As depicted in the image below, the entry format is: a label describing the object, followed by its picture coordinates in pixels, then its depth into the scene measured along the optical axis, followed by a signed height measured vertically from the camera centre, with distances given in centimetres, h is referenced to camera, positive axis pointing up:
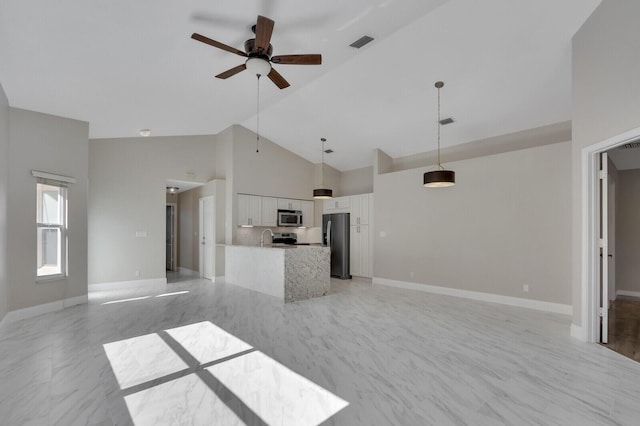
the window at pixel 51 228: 456 -21
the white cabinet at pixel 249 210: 750 +11
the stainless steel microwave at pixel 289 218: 816 -10
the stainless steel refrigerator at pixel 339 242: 810 -74
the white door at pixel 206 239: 760 -61
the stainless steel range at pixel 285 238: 821 -63
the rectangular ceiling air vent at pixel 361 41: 411 +232
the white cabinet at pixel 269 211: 793 +8
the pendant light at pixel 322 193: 699 +47
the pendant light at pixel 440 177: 493 +59
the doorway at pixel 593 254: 350 -46
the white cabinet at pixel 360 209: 780 +13
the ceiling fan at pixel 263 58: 308 +169
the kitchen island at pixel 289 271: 552 -107
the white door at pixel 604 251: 348 -43
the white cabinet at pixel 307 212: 882 +6
